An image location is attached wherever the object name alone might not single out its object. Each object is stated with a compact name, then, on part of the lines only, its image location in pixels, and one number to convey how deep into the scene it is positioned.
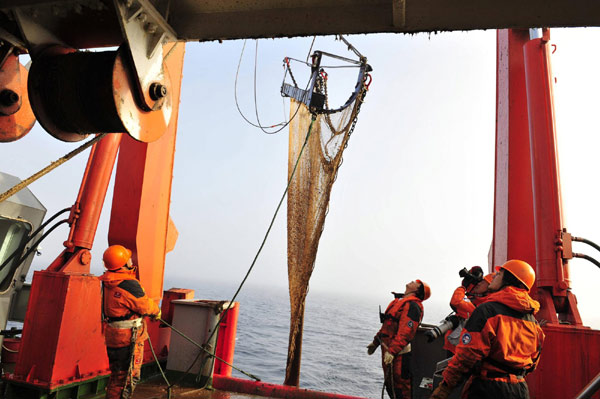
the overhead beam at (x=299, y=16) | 1.99
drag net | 5.99
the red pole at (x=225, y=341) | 5.92
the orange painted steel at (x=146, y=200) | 5.43
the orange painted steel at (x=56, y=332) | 4.23
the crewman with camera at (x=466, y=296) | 5.03
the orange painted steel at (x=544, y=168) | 4.48
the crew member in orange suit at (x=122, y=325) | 4.36
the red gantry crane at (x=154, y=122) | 2.09
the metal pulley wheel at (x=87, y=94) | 2.08
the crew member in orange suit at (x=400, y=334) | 5.29
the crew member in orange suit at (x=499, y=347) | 3.09
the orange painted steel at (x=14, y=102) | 2.56
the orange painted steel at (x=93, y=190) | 4.98
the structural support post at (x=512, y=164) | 5.44
